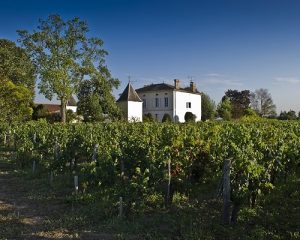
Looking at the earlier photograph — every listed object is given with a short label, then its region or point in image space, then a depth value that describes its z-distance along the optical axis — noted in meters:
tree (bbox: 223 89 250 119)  64.55
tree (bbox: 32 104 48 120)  34.87
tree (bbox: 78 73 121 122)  33.48
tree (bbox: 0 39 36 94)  31.11
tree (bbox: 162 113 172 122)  41.22
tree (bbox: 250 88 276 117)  65.16
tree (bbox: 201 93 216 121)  48.29
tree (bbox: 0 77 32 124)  20.43
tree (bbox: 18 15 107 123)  29.38
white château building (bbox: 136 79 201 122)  43.78
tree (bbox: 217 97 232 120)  46.09
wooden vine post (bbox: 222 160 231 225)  5.38
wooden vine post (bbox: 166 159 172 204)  6.36
